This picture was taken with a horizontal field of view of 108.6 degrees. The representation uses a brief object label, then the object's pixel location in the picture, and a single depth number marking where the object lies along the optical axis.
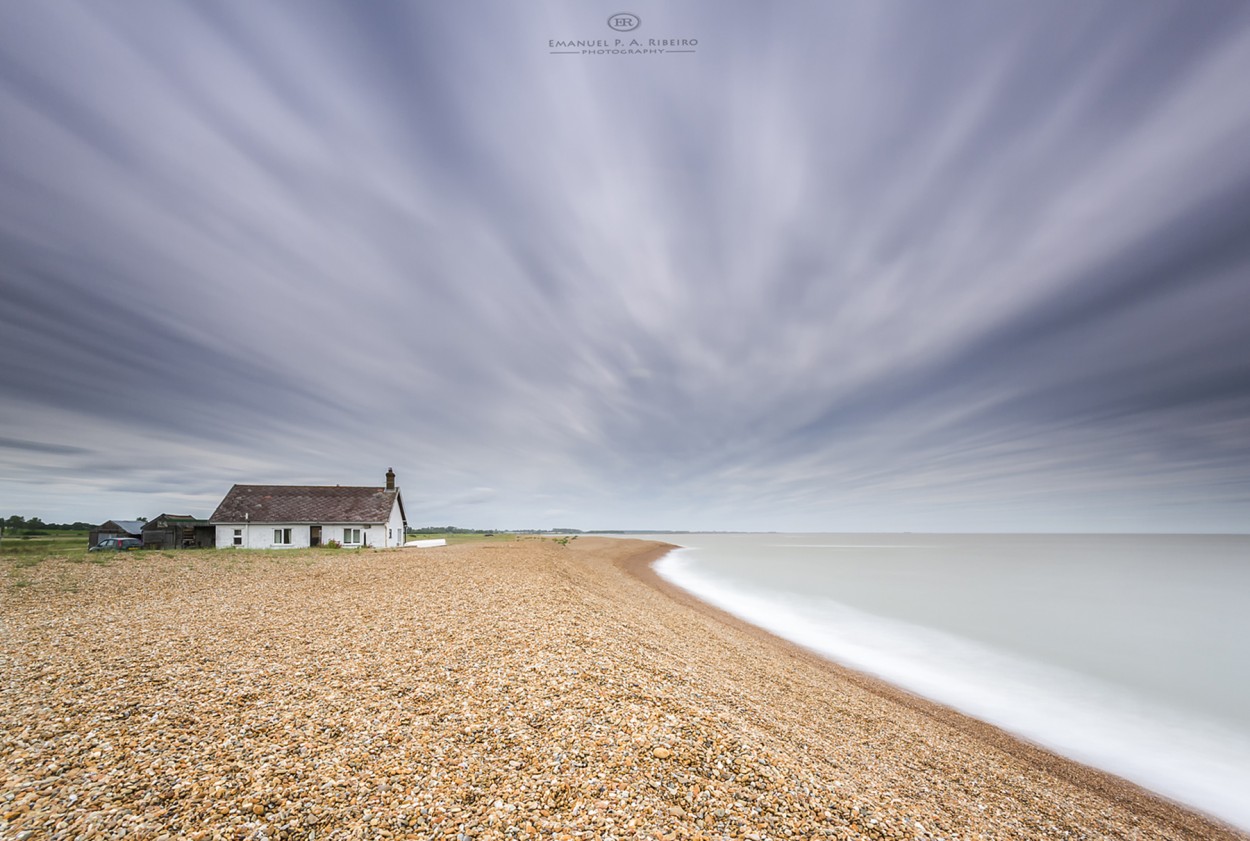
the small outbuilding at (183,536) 32.78
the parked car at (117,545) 27.70
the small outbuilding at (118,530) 35.78
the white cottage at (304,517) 32.69
